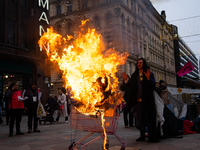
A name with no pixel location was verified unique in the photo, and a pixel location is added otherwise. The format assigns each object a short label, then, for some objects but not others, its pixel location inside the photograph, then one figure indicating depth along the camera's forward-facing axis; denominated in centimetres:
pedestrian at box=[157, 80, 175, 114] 783
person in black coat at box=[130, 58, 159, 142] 514
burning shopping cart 379
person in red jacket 722
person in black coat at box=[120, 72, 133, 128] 802
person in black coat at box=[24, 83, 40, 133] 770
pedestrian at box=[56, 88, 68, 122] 1211
